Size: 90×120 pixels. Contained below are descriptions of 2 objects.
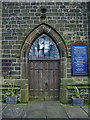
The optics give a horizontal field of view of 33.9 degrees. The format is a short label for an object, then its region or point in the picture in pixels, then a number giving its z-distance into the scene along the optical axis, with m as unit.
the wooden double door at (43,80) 7.07
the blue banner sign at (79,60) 6.80
